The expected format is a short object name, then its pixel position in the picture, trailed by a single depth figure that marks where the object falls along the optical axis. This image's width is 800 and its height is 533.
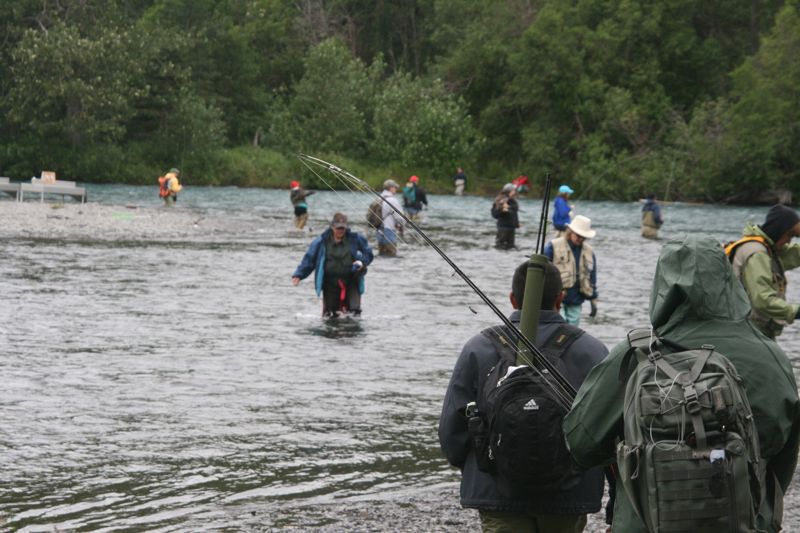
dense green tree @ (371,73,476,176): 81.69
